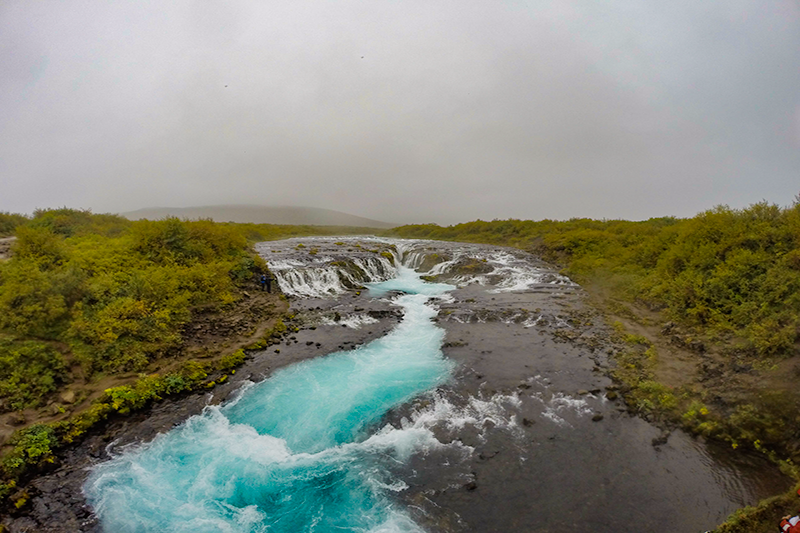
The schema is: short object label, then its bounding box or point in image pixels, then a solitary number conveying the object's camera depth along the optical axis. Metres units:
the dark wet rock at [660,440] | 9.50
